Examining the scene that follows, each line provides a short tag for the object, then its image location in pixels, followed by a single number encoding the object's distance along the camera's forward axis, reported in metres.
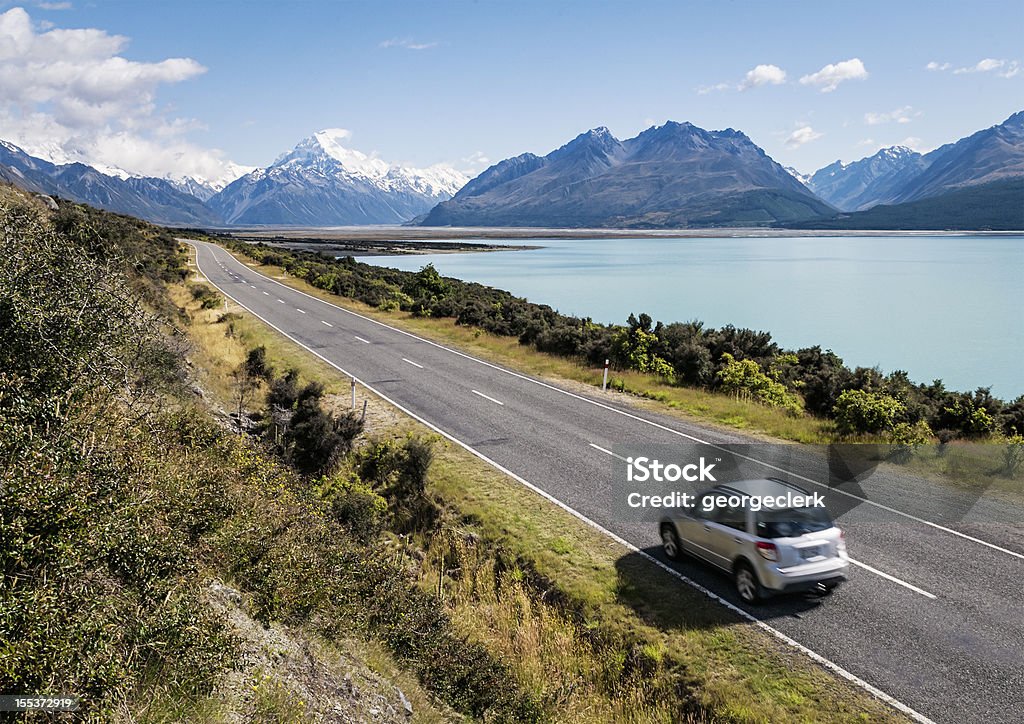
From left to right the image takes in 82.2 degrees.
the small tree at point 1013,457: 14.59
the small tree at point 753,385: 22.17
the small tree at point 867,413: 17.95
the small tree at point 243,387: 19.42
